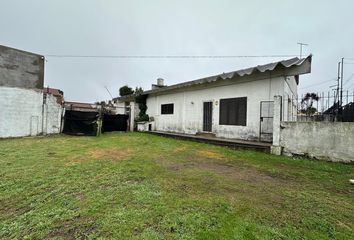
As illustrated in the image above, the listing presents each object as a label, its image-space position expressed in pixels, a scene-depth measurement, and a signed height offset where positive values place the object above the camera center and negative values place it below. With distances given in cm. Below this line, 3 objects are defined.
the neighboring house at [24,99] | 1016 +97
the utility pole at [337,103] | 708 +87
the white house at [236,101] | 761 +108
